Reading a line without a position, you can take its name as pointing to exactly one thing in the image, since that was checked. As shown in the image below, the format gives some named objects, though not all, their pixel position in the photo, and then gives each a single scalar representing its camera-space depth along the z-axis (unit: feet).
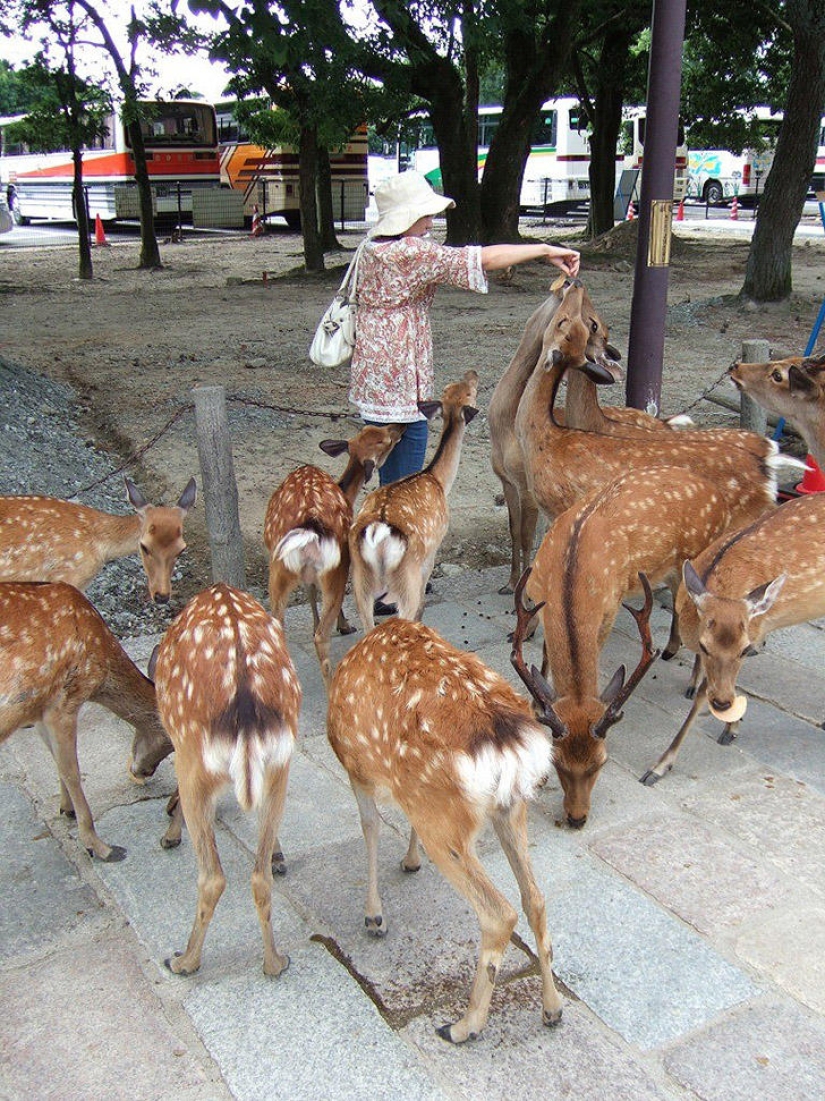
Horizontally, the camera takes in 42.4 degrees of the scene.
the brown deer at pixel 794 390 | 16.99
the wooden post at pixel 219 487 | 15.30
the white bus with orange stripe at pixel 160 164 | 79.10
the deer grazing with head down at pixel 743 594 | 11.91
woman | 14.58
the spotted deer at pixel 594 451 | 15.10
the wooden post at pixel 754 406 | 19.29
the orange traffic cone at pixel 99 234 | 75.18
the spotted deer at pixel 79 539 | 14.57
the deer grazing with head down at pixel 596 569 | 11.32
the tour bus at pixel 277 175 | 85.20
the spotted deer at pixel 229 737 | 9.02
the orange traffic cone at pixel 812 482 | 20.29
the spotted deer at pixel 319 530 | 14.08
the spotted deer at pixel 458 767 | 8.45
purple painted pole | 17.13
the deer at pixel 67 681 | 10.77
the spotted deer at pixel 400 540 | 13.74
